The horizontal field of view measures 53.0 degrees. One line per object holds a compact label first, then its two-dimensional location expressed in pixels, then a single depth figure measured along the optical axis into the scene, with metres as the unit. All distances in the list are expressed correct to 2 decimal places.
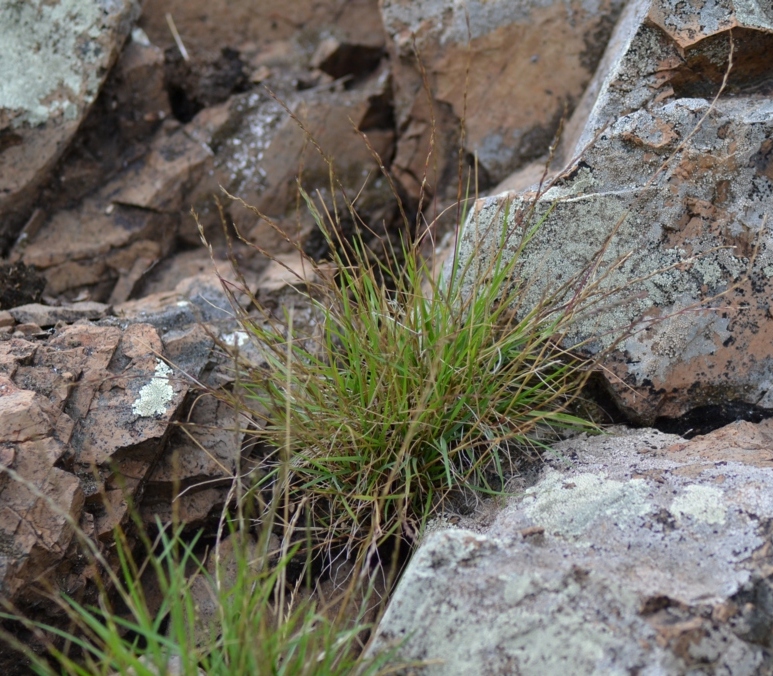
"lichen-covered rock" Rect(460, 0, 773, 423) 2.30
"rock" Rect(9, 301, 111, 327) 2.62
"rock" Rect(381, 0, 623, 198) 3.19
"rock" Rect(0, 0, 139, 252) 3.21
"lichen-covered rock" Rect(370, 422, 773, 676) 1.53
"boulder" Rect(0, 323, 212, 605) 1.95
